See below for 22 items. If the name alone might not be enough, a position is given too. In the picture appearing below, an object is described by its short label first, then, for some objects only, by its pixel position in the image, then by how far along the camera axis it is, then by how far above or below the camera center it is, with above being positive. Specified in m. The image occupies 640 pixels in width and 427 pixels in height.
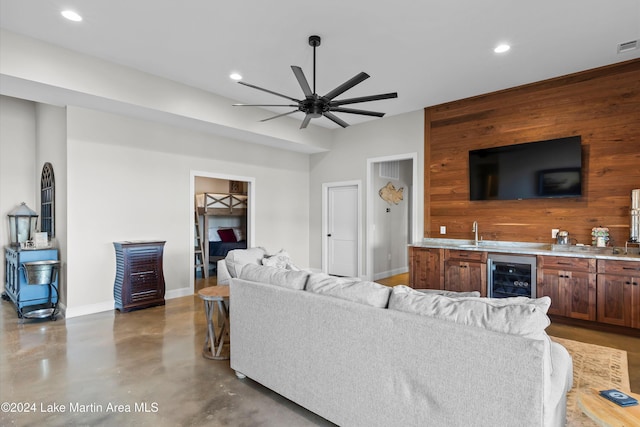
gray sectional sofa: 1.37 -0.71
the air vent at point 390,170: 6.87 +0.90
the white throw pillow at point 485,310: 1.40 -0.46
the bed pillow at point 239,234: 8.38 -0.56
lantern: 5.00 -0.19
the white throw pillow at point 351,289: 1.86 -0.46
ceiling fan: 2.91 +1.08
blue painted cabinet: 4.22 -0.95
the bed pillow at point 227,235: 8.05 -0.57
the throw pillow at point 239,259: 3.72 -0.55
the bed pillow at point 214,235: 8.20 -0.57
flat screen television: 4.22 +0.57
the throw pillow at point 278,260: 3.61 -0.55
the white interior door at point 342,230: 6.88 -0.39
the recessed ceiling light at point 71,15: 3.03 +1.81
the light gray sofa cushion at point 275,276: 2.25 -0.46
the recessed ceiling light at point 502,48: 3.57 +1.78
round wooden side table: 2.98 -1.01
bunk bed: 7.10 -0.25
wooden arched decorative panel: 4.69 +0.17
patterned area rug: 1.63 -0.99
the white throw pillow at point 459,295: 2.43 -0.62
